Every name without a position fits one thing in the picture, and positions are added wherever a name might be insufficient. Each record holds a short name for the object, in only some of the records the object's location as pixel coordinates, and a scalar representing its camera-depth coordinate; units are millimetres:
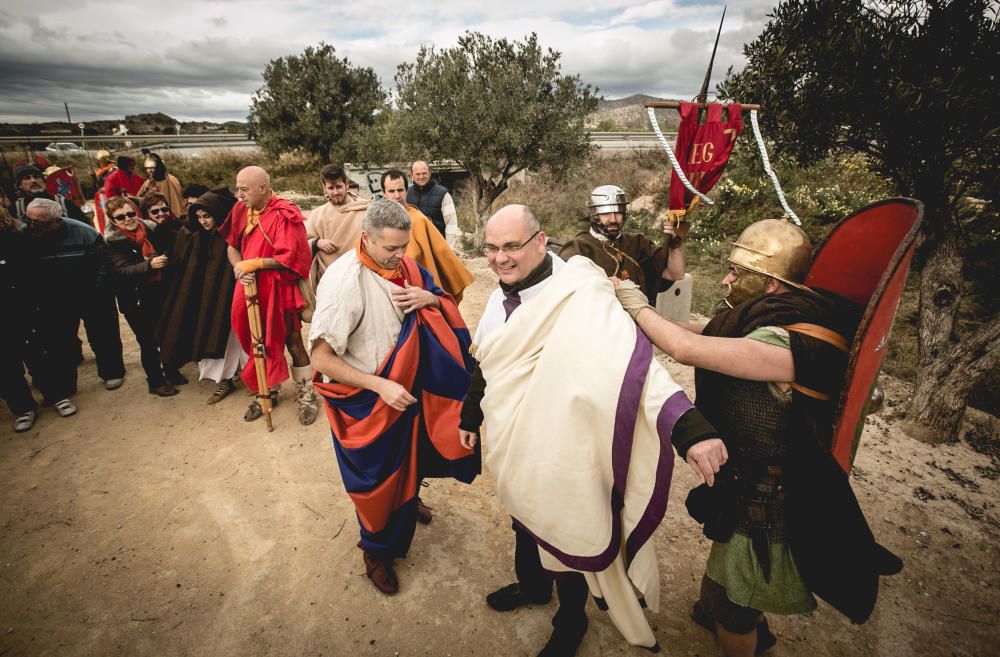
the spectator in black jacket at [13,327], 4277
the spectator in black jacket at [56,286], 4469
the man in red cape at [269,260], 4098
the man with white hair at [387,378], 2307
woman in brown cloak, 4691
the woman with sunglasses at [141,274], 4520
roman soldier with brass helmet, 1586
